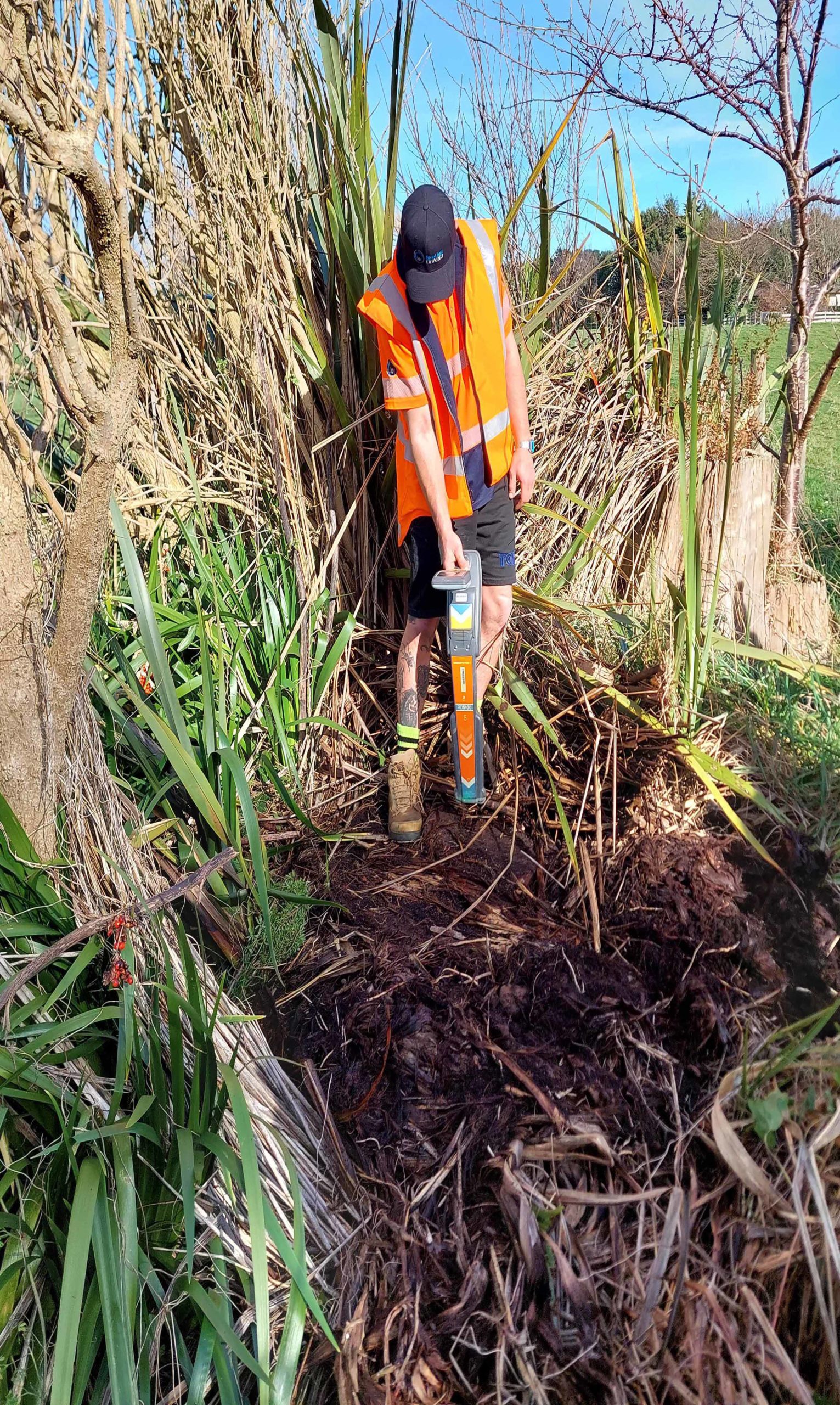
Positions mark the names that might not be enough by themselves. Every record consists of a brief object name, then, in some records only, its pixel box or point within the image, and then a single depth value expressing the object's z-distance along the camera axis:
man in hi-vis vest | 1.84
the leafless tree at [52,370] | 1.40
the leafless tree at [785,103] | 2.38
